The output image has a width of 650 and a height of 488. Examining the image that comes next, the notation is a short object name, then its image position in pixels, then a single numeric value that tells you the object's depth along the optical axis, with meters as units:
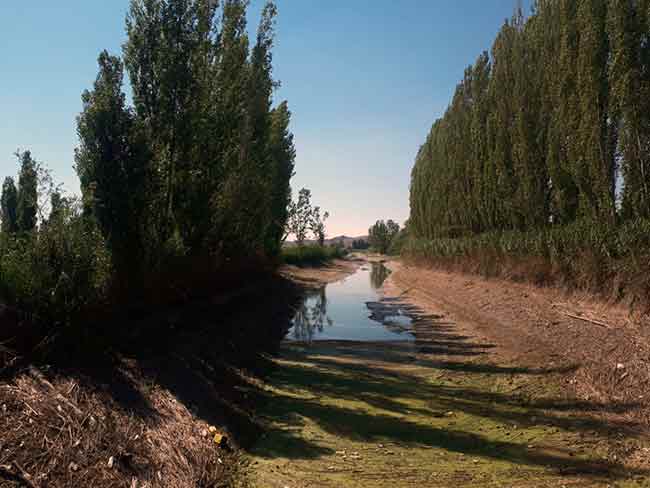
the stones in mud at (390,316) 17.62
